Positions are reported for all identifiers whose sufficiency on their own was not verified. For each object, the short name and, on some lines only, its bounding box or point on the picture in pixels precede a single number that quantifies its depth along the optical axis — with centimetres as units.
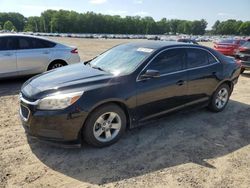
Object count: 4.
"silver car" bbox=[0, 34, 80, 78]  561
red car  1072
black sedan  285
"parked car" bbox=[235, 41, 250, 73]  792
